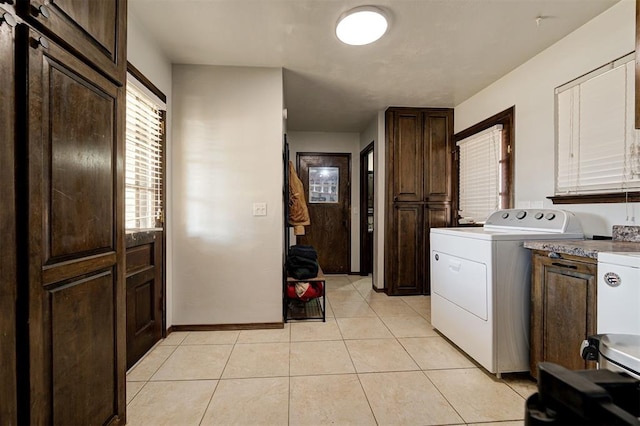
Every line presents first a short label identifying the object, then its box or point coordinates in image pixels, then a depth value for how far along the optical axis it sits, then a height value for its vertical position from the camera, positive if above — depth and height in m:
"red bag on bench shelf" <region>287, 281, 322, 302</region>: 2.89 -0.82
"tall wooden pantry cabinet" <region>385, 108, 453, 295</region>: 3.72 +0.30
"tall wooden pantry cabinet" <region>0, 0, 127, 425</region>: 0.85 -0.01
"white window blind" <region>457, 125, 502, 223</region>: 2.94 +0.41
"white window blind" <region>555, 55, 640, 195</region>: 1.78 +0.54
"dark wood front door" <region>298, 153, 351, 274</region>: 4.99 -0.01
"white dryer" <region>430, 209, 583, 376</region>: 1.83 -0.51
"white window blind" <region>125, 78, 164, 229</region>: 2.04 +0.37
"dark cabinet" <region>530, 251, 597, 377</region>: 1.42 -0.52
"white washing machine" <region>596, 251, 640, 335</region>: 1.14 -0.34
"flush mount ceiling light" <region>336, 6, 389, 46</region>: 1.87 +1.27
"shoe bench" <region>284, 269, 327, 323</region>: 2.88 -1.09
